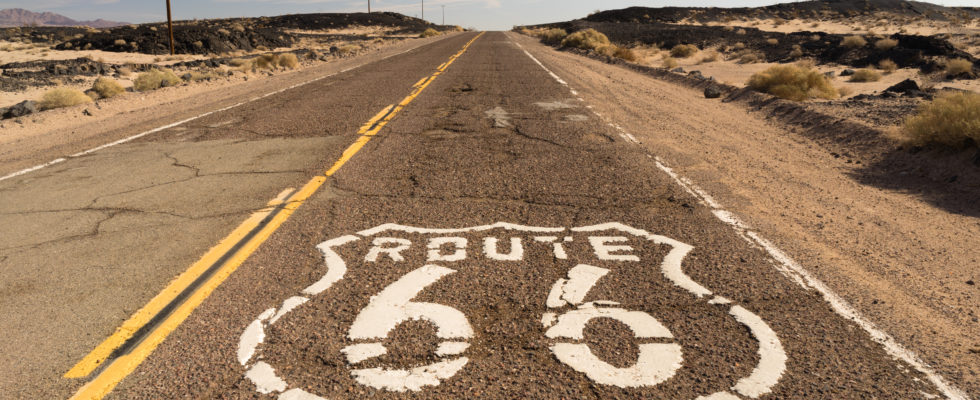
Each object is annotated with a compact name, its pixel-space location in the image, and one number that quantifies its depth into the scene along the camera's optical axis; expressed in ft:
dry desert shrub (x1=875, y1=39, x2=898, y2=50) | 81.16
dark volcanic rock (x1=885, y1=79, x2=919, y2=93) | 43.87
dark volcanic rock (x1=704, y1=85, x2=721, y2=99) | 50.91
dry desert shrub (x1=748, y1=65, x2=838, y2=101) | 44.72
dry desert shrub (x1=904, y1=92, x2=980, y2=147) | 24.41
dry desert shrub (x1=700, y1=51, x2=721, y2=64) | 101.91
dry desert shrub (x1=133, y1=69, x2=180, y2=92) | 59.59
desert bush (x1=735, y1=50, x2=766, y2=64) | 95.81
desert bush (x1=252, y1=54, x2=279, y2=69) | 85.72
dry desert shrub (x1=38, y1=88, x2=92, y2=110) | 47.50
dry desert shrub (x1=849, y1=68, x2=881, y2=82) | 62.49
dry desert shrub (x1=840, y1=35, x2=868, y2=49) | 90.38
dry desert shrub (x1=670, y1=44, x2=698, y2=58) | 113.80
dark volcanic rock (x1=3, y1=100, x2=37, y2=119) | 43.01
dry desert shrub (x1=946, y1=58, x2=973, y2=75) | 57.98
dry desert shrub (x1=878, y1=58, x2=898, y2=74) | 68.90
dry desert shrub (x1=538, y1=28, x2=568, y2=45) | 179.36
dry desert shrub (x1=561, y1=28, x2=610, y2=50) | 134.25
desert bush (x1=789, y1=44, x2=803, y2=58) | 92.66
